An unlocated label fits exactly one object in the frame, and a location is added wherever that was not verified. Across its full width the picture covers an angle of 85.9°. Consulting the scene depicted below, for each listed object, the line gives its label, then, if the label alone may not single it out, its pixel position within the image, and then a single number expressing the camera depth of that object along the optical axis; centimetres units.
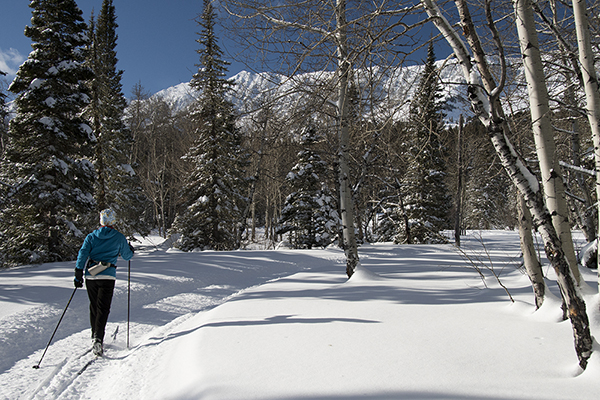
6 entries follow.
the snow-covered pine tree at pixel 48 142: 1246
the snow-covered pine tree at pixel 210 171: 1789
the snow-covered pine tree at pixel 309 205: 1988
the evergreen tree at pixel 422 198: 2234
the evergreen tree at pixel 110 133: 1702
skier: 400
